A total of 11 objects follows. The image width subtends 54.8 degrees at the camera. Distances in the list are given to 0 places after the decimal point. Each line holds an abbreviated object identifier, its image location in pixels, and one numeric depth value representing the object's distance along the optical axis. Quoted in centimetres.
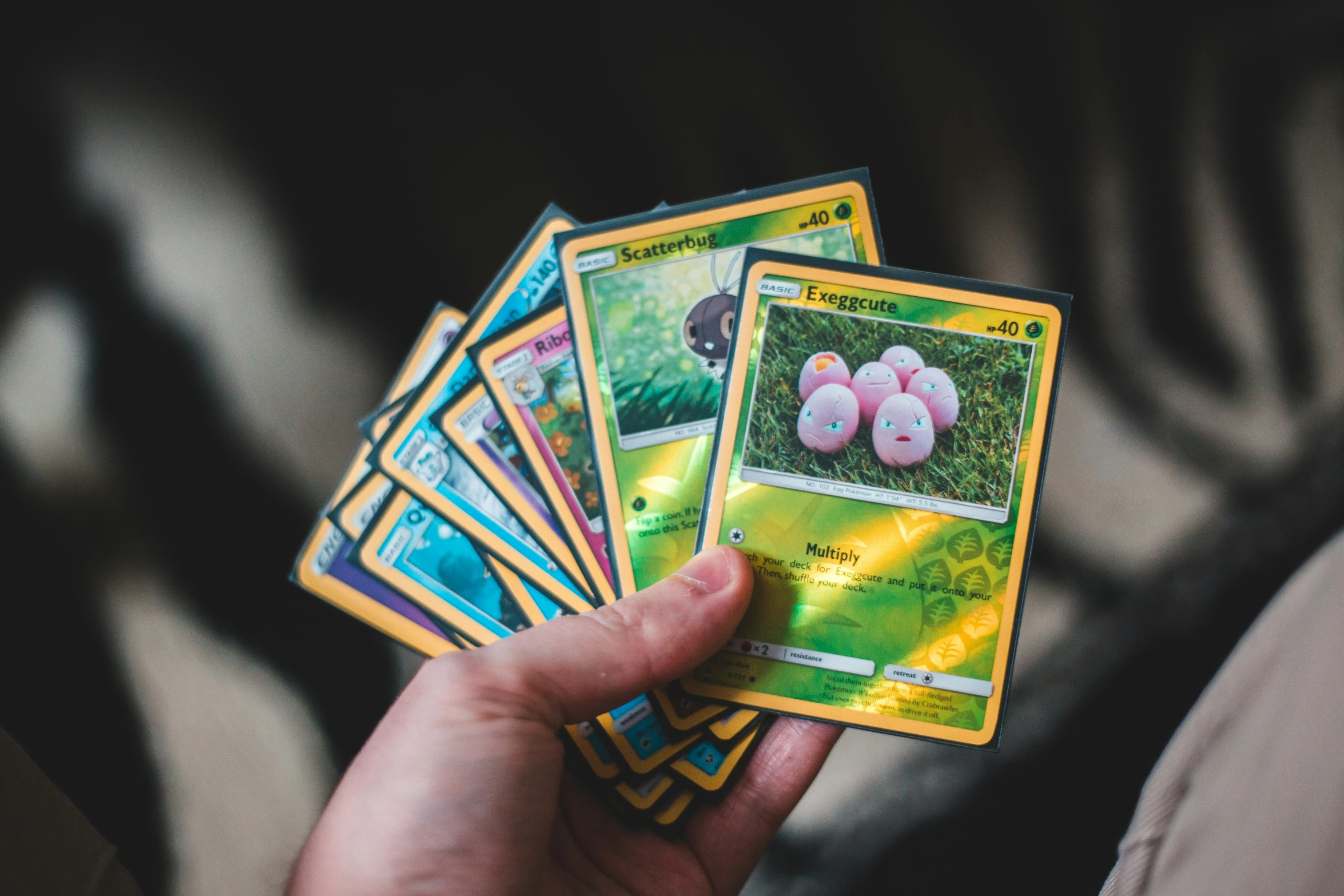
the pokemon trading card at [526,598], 28
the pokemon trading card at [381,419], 30
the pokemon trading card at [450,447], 28
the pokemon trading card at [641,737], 26
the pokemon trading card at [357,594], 29
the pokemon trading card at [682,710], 25
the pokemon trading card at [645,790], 26
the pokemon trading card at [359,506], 29
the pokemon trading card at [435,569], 28
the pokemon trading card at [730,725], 26
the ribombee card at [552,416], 26
